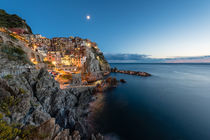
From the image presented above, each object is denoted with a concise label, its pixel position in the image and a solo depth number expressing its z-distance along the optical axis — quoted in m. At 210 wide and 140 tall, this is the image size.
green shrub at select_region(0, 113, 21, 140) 6.18
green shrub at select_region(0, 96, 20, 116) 7.64
